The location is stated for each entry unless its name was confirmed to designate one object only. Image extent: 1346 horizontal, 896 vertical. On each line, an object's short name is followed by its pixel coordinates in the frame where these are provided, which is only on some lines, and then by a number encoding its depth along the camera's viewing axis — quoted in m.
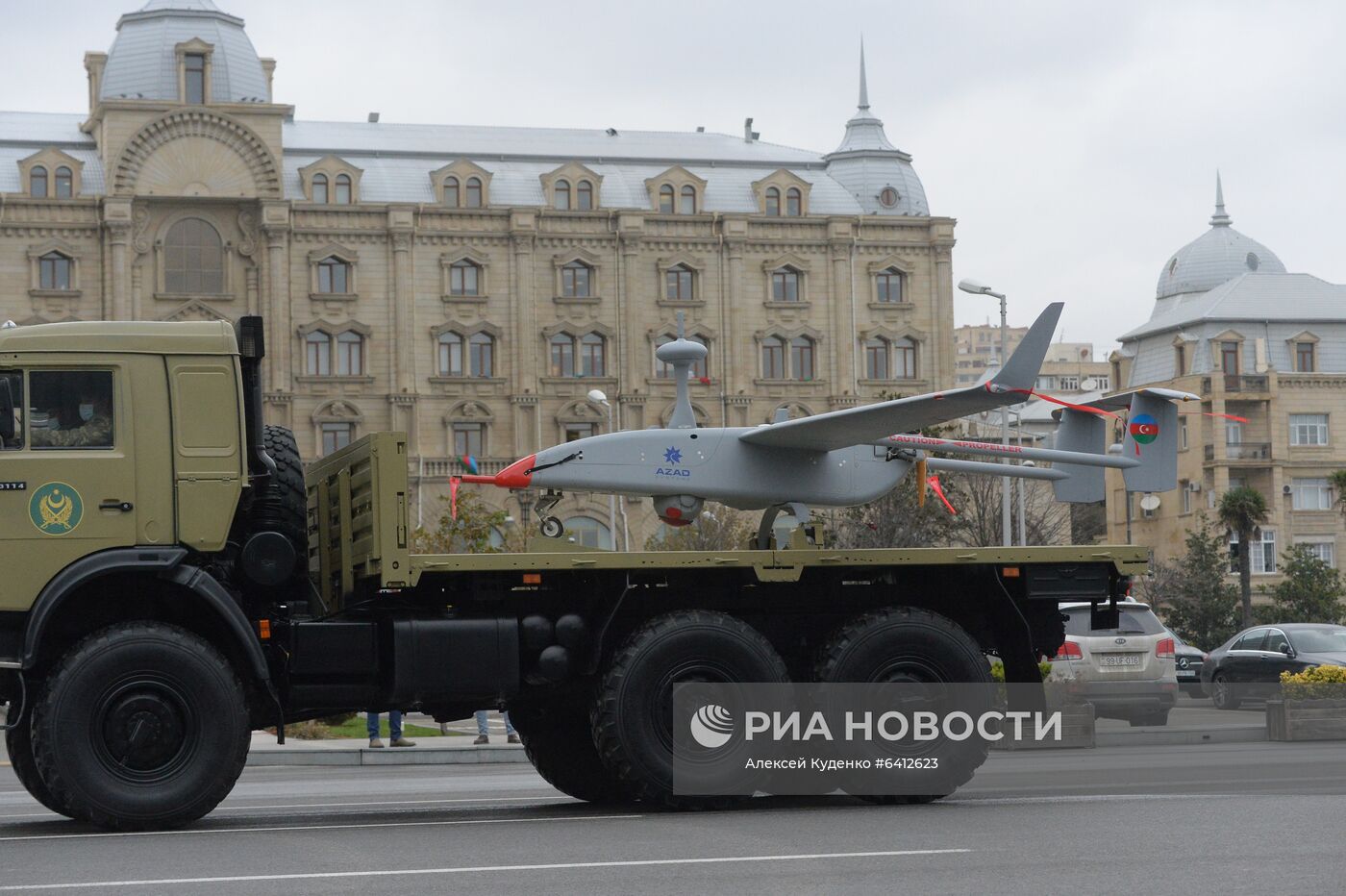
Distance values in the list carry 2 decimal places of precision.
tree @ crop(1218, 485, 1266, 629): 69.75
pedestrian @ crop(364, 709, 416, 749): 25.28
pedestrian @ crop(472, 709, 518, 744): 25.98
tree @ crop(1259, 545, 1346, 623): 67.44
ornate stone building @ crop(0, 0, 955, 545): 77.81
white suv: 25.67
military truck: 13.16
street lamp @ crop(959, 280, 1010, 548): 42.97
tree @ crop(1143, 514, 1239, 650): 67.19
